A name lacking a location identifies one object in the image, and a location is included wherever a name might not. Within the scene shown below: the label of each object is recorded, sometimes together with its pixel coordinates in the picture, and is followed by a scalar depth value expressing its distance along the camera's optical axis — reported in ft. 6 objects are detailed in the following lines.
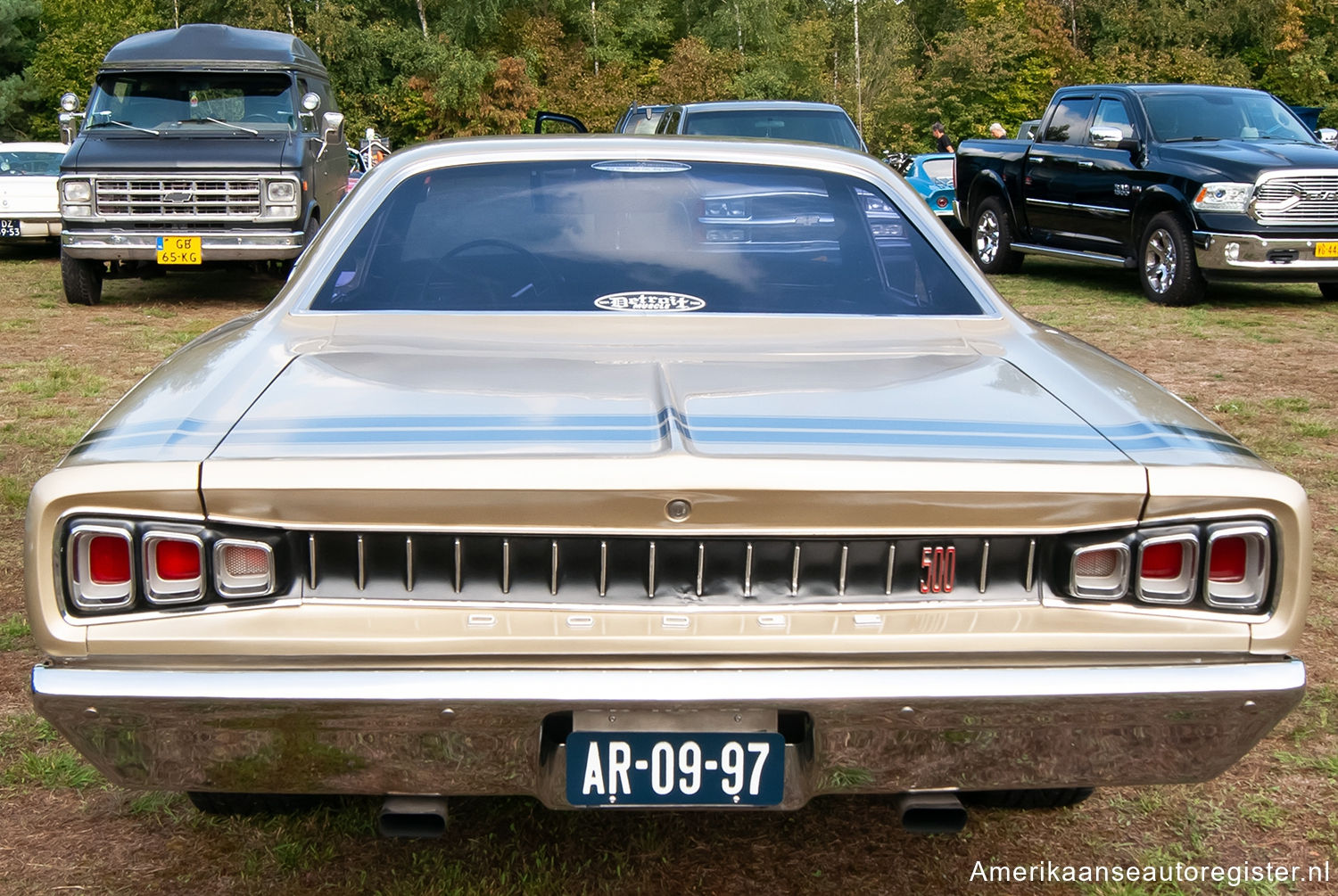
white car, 48.62
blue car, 55.77
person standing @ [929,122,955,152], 62.07
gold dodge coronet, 6.95
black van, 36.78
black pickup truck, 35.22
